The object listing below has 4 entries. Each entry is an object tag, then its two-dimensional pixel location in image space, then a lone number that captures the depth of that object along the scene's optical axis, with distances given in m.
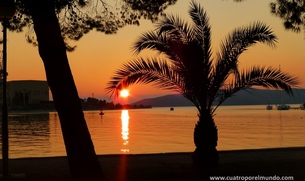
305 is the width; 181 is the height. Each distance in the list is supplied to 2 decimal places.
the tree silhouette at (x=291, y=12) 10.66
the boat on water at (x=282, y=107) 155.49
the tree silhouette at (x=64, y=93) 7.94
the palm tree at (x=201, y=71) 11.17
